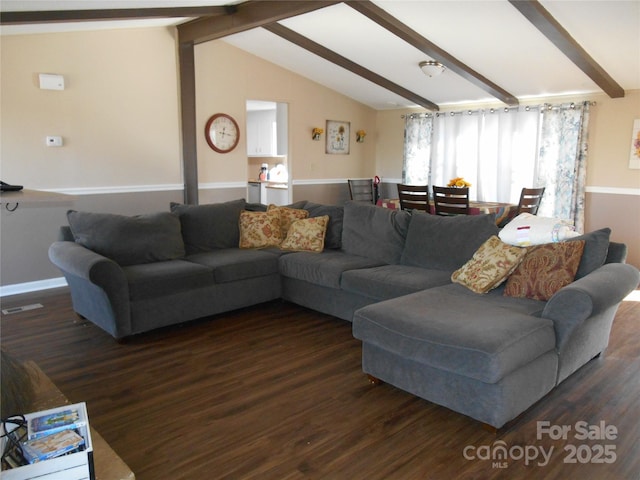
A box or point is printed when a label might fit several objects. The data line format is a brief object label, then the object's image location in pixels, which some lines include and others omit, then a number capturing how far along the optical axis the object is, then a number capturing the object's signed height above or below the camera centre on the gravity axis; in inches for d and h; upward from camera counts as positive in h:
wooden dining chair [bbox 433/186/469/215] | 212.1 -14.9
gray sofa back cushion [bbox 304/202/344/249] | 181.5 -21.9
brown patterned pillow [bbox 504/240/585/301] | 116.9 -24.9
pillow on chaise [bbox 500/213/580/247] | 126.0 -16.6
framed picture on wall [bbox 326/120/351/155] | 309.9 +18.2
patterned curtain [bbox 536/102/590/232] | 240.5 +2.9
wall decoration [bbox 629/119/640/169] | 225.6 +9.3
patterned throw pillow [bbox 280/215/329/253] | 176.2 -25.2
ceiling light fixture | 220.8 +43.8
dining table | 212.7 -18.7
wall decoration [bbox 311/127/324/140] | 297.6 +19.8
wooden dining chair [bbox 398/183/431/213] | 224.4 -14.5
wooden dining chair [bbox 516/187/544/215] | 213.0 -14.7
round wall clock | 245.9 +16.1
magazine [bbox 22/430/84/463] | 59.0 -34.5
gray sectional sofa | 96.7 -31.9
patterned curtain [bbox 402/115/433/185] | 304.0 +10.6
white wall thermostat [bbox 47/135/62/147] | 192.5 +8.7
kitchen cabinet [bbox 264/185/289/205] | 307.5 -18.9
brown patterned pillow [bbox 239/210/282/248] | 183.0 -24.1
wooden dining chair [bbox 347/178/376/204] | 300.4 -15.1
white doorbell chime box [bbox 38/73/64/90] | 187.5 +31.2
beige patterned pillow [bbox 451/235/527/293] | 124.4 -25.4
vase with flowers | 230.1 -7.9
